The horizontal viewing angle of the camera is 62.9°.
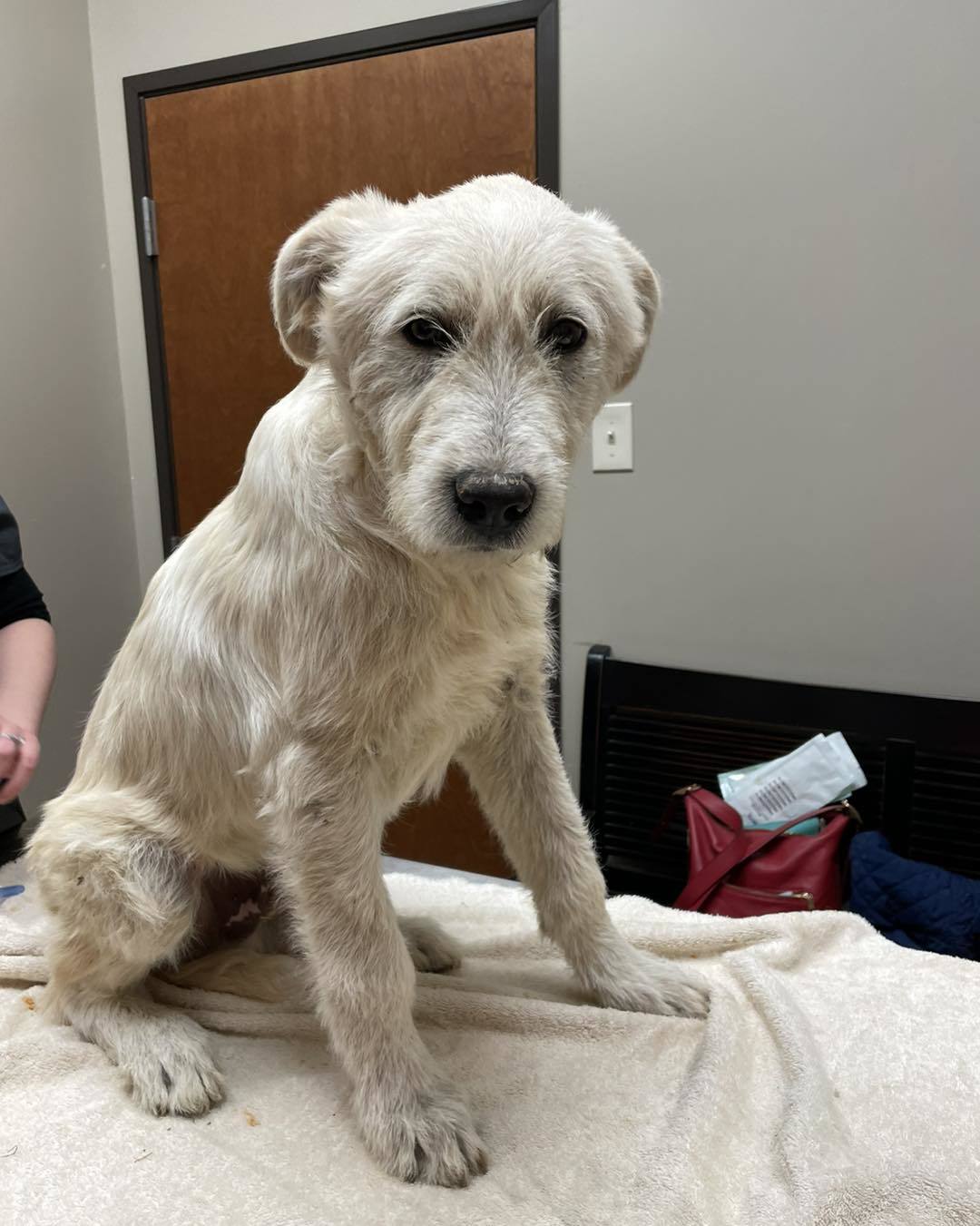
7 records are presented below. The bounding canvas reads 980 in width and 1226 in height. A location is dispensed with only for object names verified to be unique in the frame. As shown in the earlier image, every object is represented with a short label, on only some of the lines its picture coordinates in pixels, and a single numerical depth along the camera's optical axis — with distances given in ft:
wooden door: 7.13
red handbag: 6.08
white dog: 2.91
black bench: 6.30
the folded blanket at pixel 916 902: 5.70
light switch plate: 7.07
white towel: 3.20
